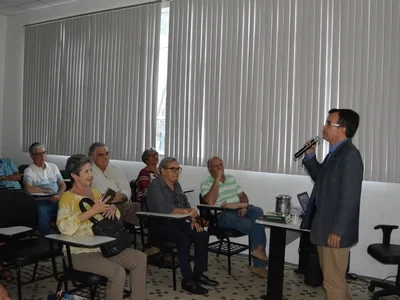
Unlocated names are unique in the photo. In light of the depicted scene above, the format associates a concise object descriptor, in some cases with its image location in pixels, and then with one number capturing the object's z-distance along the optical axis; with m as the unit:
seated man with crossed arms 4.21
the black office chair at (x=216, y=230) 4.13
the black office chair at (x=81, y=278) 2.73
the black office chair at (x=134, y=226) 4.19
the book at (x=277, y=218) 3.30
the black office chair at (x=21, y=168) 6.09
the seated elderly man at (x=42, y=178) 4.55
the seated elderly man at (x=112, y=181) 4.45
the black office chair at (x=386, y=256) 3.45
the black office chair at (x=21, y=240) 2.97
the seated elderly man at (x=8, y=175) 4.99
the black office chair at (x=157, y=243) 3.62
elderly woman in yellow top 2.75
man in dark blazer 2.70
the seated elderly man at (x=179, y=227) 3.61
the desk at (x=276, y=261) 3.38
